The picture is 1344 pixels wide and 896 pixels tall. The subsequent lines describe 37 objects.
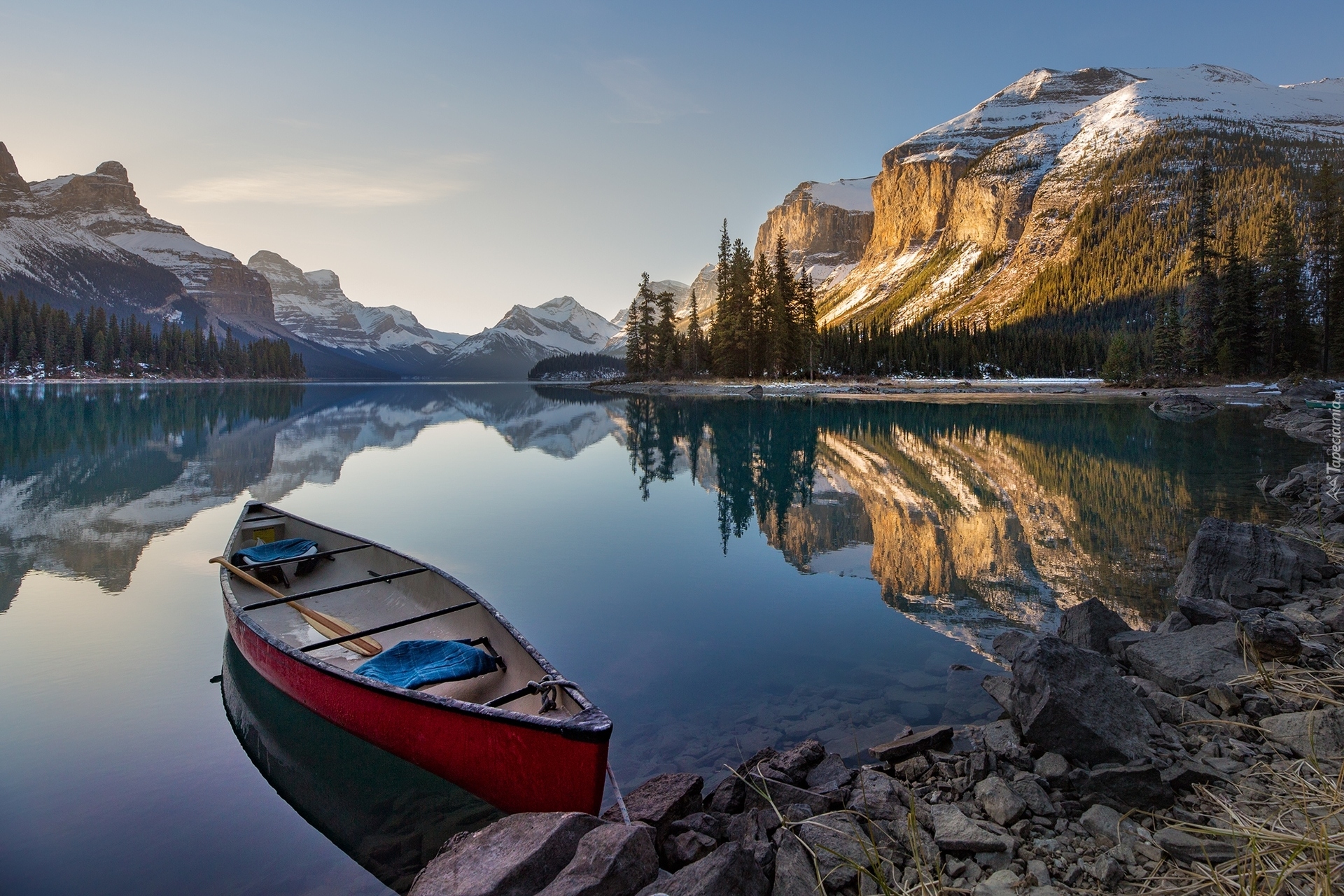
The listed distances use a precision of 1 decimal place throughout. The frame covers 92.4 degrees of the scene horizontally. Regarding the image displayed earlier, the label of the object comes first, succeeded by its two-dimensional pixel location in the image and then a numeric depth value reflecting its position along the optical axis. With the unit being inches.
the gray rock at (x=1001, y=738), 242.2
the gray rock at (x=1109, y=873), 168.6
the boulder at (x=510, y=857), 172.6
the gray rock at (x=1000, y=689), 294.2
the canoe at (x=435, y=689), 204.8
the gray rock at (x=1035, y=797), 205.8
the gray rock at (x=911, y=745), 253.4
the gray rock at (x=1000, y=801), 201.0
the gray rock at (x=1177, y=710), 253.4
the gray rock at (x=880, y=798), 211.9
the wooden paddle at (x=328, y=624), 362.0
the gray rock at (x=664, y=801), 213.0
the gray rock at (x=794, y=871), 176.4
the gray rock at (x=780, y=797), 220.4
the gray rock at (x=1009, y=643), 358.6
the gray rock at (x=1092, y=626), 340.8
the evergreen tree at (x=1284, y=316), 2593.5
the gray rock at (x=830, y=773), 233.1
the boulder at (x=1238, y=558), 400.2
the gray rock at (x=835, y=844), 183.0
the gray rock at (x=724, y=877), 166.1
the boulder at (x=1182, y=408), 1884.8
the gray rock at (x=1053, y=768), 219.3
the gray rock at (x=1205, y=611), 334.6
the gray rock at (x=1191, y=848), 154.6
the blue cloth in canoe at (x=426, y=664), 269.6
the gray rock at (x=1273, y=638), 277.3
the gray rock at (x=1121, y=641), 326.0
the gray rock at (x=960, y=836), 187.9
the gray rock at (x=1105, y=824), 188.9
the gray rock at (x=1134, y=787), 199.9
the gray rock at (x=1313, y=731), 207.0
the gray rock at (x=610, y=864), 164.6
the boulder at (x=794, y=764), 240.6
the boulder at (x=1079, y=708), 225.0
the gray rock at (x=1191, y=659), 274.7
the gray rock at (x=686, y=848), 197.6
